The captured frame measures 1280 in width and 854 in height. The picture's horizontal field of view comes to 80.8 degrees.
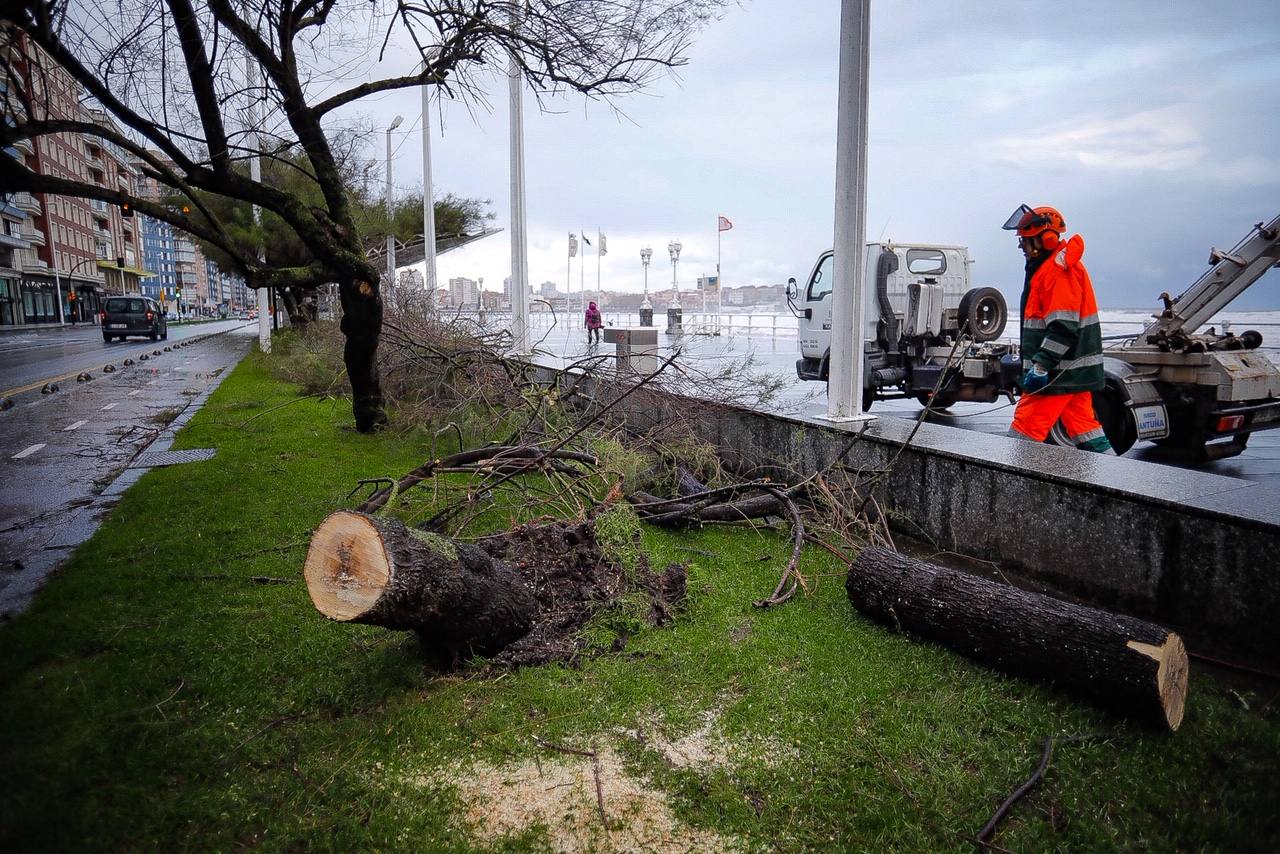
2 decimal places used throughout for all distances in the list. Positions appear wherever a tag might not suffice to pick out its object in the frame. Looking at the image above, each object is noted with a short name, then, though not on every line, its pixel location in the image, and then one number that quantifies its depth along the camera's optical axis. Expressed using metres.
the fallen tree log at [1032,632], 2.92
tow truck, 7.66
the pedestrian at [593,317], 29.14
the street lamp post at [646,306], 34.03
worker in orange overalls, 5.64
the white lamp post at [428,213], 19.80
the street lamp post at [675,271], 39.79
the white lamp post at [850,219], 6.02
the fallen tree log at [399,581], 2.81
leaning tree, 5.08
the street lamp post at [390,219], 20.53
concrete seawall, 3.37
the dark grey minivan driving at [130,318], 30.47
